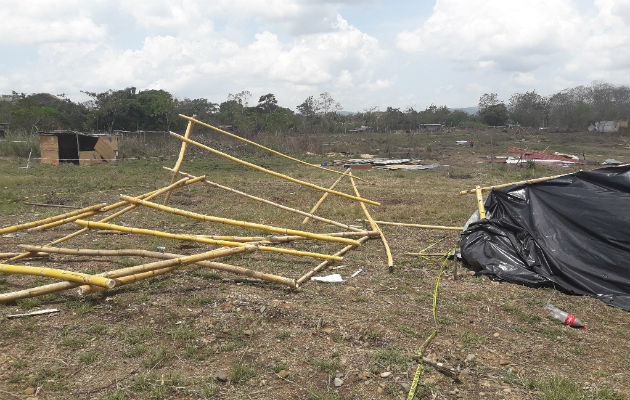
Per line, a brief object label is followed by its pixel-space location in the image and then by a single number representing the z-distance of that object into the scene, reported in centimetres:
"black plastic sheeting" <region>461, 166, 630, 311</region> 419
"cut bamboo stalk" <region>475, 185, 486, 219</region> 520
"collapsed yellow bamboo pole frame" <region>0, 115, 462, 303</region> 353
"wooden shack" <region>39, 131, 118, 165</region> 1571
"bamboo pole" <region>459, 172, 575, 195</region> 496
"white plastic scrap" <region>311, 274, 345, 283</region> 445
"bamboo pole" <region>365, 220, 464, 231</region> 641
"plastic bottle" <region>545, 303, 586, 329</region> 361
